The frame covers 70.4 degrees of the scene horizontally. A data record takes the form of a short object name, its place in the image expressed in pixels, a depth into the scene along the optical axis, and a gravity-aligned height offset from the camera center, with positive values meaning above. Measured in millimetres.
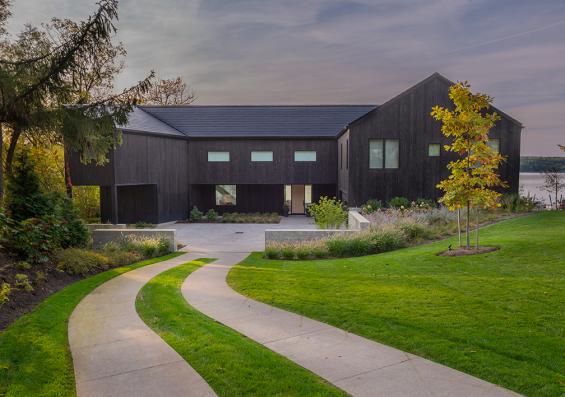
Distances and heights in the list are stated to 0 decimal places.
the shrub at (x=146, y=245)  12602 -2005
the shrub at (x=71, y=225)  11352 -1227
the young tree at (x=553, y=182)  25125 -126
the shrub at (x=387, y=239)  12742 -1871
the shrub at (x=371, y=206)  18906 -1210
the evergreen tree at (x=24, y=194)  10594 -277
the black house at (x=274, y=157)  20359 +1407
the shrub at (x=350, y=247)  12352 -2032
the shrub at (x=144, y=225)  19617 -2133
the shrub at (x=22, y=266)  8336 -1706
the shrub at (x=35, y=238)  8930 -1275
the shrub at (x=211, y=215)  24125 -1982
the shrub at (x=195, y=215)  24047 -1956
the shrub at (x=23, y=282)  7527 -1873
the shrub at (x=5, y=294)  6383 -1808
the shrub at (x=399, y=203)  19875 -1086
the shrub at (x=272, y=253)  12305 -2187
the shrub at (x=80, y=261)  9531 -1942
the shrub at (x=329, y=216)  16750 -1480
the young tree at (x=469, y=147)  10492 +909
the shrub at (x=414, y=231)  13993 -1756
